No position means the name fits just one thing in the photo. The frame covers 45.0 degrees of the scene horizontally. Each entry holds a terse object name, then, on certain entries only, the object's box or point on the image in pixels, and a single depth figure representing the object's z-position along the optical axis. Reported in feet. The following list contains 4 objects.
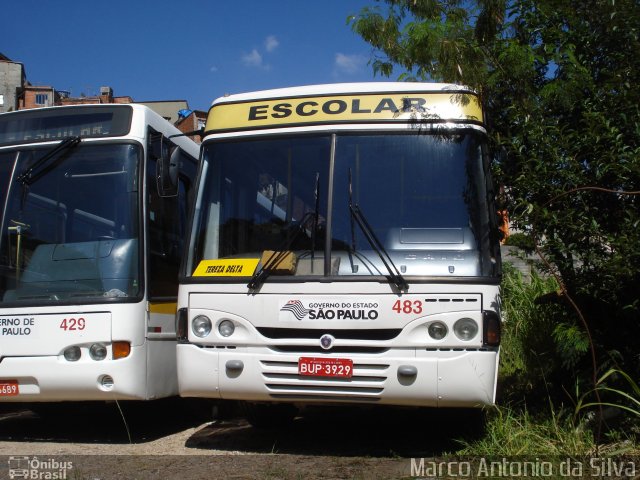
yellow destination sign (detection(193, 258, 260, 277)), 19.85
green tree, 18.62
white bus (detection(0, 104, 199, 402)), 21.45
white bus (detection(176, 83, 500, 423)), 18.61
